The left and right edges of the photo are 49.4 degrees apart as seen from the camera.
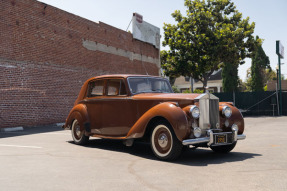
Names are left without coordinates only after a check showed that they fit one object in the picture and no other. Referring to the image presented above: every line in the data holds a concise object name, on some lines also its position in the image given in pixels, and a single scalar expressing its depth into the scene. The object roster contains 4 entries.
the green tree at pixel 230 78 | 45.38
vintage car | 5.76
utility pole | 25.42
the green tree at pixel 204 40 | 24.55
